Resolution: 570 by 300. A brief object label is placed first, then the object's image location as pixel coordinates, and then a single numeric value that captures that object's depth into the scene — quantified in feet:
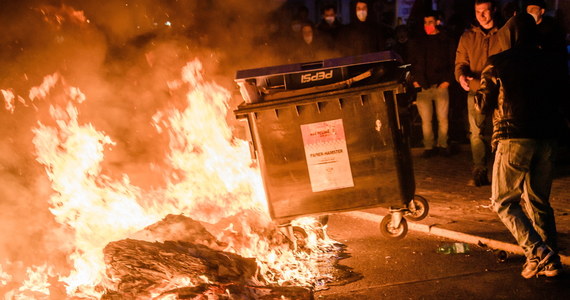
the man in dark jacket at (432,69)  28.58
